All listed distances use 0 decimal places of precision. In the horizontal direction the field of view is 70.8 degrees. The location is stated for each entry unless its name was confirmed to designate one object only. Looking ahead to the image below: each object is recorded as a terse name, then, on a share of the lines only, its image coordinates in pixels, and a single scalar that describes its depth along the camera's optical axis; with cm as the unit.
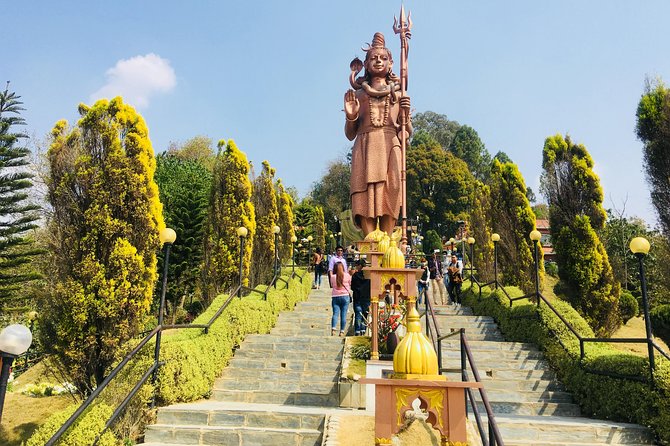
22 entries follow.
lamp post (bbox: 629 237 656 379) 566
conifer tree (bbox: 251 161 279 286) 1695
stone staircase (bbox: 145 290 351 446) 541
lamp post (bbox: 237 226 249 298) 995
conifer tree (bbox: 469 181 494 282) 1733
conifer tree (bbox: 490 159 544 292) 1496
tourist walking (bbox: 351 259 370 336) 881
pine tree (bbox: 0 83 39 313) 1426
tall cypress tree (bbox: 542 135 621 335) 1273
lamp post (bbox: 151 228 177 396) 605
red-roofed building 3803
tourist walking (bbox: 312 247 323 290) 1706
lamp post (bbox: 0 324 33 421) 283
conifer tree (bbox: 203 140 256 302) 1384
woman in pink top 891
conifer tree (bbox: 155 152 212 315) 1875
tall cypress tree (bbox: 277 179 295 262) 2165
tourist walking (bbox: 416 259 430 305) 1260
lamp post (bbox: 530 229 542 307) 969
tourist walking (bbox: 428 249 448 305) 1448
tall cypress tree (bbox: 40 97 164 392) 786
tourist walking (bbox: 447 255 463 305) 1345
